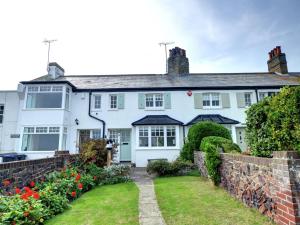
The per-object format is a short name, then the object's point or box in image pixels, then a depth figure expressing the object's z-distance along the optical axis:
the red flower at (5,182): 5.37
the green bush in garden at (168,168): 10.43
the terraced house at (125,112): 15.45
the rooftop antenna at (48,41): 21.28
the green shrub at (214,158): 7.41
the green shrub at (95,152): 10.61
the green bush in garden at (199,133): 11.53
